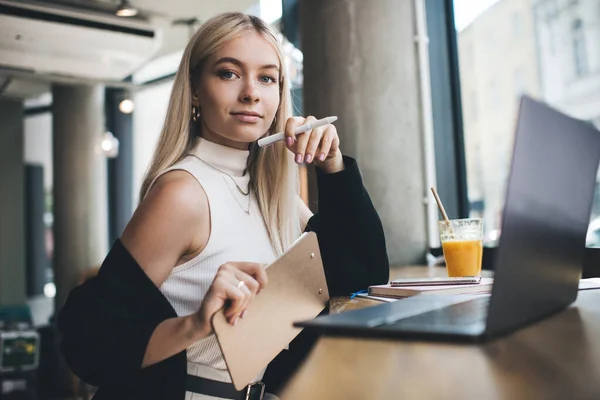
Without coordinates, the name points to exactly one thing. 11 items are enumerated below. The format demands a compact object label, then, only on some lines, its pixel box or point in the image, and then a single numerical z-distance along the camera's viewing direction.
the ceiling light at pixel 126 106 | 6.32
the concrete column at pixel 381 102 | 2.38
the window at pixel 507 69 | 2.31
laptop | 0.57
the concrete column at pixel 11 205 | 7.60
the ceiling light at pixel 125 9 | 4.56
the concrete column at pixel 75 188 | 6.18
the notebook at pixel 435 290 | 1.05
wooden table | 0.53
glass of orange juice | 1.39
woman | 0.94
